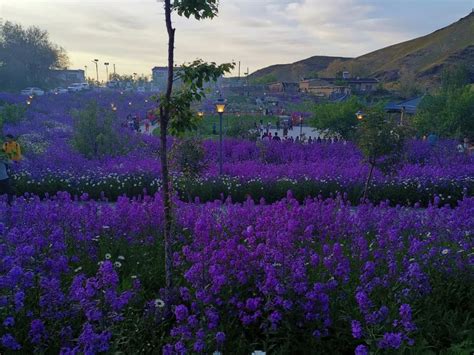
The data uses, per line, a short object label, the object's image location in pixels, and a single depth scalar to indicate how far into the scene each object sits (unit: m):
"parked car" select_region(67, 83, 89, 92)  93.25
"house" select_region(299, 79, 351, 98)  100.62
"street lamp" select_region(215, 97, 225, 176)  15.99
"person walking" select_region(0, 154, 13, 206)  11.68
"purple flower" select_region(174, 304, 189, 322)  3.71
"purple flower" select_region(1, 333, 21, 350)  3.53
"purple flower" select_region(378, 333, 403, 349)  3.54
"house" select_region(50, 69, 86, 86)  166.27
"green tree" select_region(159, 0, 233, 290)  4.91
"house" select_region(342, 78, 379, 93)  112.05
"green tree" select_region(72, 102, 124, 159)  21.61
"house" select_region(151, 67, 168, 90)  182.06
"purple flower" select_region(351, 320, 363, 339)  3.74
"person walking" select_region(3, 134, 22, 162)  13.31
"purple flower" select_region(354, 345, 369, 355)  3.30
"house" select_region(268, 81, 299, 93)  118.56
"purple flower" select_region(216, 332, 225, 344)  3.51
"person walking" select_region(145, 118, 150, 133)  39.51
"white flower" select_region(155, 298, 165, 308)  4.51
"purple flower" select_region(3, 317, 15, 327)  3.70
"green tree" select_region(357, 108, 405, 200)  12.49
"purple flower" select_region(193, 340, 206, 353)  3.50
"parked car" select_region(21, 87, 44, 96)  69.18
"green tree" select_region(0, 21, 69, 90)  81.06
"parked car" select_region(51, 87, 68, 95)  82.59
